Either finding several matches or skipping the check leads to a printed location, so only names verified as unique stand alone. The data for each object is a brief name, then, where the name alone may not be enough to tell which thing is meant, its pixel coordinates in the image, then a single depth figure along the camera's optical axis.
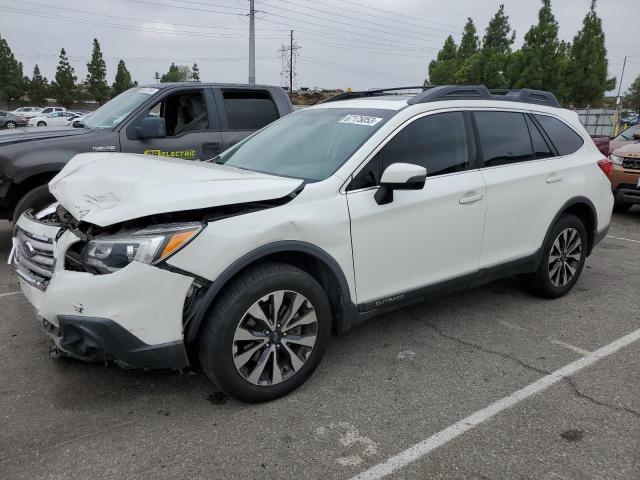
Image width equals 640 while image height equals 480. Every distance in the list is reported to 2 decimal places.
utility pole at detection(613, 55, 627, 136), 25.12
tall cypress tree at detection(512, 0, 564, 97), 31.98
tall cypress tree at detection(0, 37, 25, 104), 58.56
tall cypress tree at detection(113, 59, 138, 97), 65.25
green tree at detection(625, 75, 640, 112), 57.64
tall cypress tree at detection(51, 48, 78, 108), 61.53
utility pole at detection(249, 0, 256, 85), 23.22
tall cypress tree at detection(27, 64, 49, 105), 63.28
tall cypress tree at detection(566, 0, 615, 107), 32.25
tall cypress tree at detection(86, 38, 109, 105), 60.44
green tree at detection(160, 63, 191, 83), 79.38
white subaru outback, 2.62
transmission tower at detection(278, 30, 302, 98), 72.31
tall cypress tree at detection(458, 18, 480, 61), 50.03
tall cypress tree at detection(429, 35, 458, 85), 49.97
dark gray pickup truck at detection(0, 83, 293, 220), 5.29
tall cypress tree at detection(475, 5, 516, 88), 36.41
